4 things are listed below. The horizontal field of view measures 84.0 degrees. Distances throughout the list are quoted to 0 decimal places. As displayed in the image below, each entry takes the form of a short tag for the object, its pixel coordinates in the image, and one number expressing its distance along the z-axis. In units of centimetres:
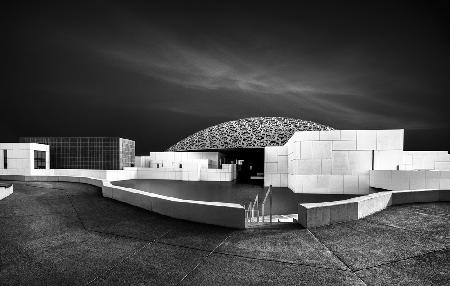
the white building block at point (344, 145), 1916
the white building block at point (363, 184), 1891
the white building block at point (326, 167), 1966
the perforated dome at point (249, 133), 4968
